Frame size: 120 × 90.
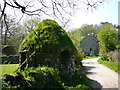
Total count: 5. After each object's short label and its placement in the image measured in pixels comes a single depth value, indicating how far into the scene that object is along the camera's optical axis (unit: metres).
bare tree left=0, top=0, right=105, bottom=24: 5.84
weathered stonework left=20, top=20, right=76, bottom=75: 10.78
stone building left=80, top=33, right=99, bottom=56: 62.38
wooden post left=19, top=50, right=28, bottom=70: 11.91
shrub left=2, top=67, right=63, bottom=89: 6.32
